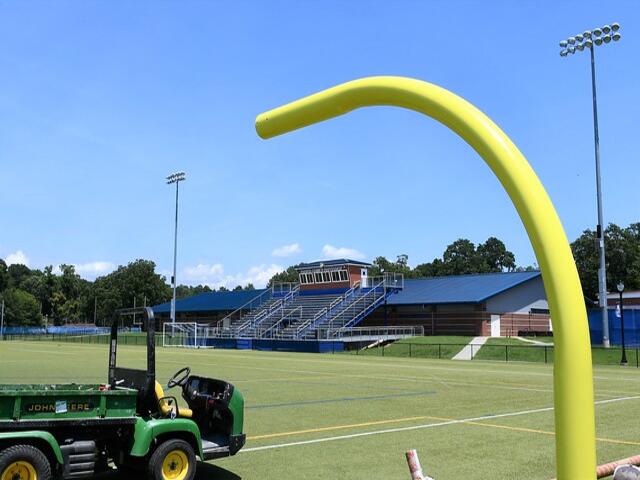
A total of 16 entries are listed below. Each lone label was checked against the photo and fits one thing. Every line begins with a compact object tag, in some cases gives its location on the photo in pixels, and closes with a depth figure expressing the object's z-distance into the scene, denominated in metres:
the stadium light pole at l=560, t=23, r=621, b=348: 40.66
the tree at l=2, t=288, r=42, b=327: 139.25
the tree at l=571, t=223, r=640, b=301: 91.69
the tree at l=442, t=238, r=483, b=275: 129.00
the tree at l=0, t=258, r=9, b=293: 156.01
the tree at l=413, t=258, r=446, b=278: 132.00
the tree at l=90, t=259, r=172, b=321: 149.88
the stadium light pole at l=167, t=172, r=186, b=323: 70.62
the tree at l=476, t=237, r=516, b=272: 135.00
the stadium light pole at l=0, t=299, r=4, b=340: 116.73
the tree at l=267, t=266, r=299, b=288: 150.95
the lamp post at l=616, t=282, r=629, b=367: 34.59
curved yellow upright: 2.96
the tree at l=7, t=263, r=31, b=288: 178.38
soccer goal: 61.75
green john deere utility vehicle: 6.56
